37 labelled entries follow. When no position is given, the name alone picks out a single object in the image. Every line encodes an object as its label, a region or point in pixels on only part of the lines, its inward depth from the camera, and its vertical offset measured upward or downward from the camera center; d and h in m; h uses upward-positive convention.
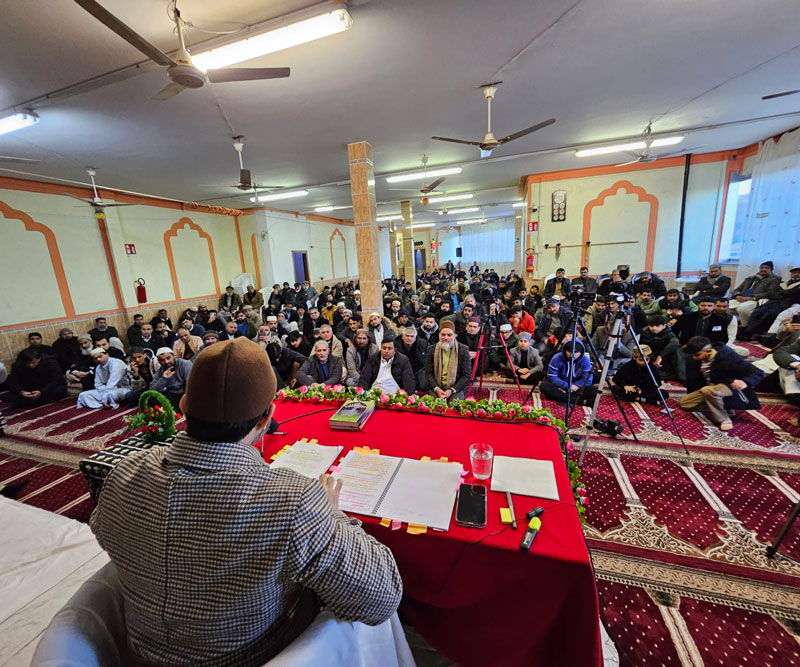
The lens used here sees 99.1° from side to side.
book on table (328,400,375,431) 1.87 -0.85
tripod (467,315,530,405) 4.37 -1.14
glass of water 1.44 -0.86
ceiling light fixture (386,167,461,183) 7.23 +1.75
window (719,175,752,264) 7.58 +0.43
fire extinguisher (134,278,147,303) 8.05 -0.39
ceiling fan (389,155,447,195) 6.59 +1.37
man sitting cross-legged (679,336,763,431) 3.34 -1.40
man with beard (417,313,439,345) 5.00 -1.07
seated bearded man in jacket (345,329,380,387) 4.24 -1.16
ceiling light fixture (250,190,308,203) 8.59 +1.77
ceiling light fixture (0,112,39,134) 3.61 +1.69
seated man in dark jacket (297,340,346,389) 4.06 -1.23
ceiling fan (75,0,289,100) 1.82 +1.32
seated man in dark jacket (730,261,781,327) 5.90 -0.96
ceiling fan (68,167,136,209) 5.59 +1.50
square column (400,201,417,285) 10.94 +0.37
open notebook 1.26 -0.91
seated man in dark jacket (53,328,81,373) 5.82 -1.20
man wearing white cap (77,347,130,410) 4.61 -1.46
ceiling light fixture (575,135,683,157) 6.10 +1.77
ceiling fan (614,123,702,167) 5.51 +1.55
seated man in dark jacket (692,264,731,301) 6.83 -0.88
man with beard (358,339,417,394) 3.75 -1.23
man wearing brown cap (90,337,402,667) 0.74 -0.59
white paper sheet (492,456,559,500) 1.34 -0.92
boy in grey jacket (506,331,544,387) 4.75 -1.54
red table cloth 1.08 -1.11
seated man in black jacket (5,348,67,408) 4.77 -1.40
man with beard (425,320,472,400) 3.55 -1.15
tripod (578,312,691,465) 2.27 -0.61
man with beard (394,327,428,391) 4.24 -1.12
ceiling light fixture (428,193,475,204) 11.01 +1.86
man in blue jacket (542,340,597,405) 3.96 -1.51
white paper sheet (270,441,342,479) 1.53 -0.89
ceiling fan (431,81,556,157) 3.83 +1.40
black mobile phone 1.20 -0.91
